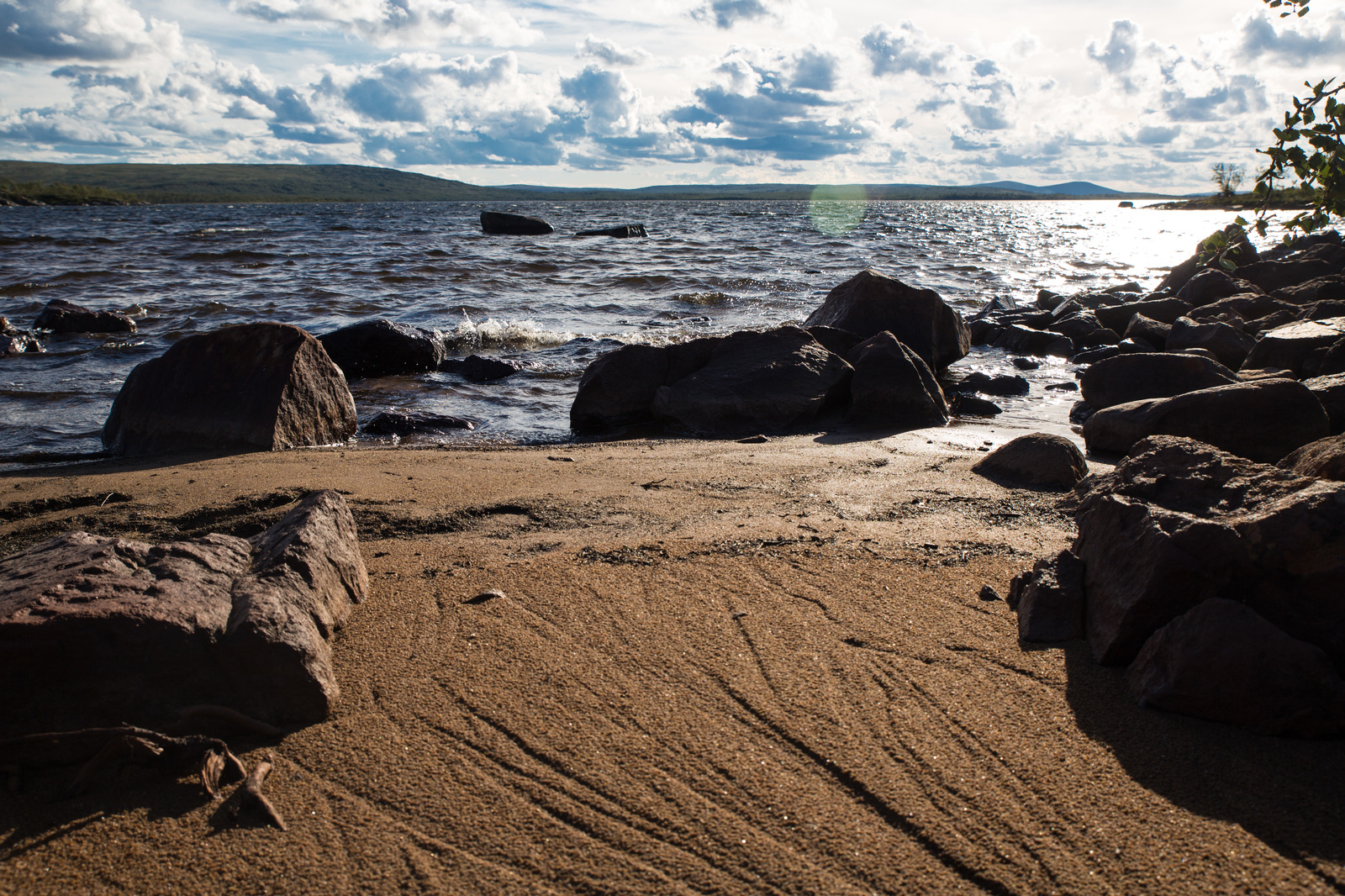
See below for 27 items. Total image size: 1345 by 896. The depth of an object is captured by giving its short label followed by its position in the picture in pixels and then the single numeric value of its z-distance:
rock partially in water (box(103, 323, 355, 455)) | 5.04
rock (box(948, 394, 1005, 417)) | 6.63
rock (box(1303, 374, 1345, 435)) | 4.63
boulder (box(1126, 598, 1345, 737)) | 1.87
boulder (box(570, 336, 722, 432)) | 6.26
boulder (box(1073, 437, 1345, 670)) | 2.00
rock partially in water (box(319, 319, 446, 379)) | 8.05
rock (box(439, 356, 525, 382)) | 8.04
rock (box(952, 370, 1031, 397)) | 7.55
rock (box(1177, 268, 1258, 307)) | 11.45
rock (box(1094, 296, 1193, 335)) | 10.46
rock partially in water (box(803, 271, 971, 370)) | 7.93
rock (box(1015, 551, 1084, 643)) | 2.36
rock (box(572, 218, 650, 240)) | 32.28
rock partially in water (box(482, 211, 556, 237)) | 34.12
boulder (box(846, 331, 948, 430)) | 5.87
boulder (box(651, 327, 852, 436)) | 5.89
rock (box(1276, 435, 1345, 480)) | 2.45
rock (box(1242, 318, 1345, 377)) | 6.57
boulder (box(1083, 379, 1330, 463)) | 4.29
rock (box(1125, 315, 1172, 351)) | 9.17
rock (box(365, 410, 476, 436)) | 5.98
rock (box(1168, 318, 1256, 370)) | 7.64
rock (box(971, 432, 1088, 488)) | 3.93
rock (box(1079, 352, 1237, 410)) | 5.98
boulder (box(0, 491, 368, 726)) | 1.83
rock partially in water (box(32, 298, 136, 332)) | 9.78
